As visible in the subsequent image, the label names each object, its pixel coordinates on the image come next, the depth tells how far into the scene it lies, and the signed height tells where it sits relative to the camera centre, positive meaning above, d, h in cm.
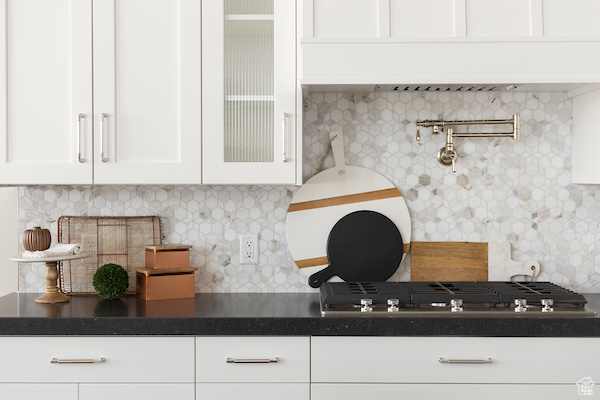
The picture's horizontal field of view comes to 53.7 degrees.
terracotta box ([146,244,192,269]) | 243 -25
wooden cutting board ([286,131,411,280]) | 260 -4
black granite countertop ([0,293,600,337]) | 201 -44
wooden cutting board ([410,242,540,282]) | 260 -29
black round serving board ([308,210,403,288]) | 258 -23
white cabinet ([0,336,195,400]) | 203 -58
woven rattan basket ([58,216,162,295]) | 261 -19
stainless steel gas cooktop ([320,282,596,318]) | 204 -38
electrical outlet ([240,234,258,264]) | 263 -23
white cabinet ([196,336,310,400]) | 202 -58
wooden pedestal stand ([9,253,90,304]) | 234 -33
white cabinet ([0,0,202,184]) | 226 +40
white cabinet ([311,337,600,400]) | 200 -57
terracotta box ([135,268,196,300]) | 240 -36
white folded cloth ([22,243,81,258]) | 235 -22
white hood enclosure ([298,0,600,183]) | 220 +57
